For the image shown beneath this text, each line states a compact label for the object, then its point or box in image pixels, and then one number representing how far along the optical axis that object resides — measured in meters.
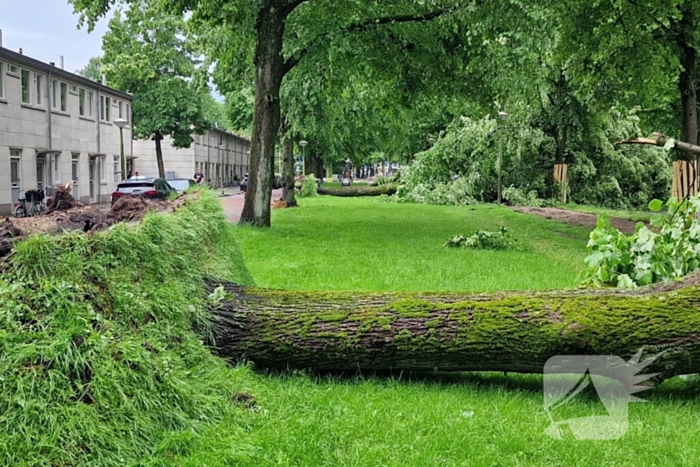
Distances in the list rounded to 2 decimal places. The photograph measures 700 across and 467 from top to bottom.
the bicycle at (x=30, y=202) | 22.47
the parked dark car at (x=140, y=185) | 22.39
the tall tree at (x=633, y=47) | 14.99
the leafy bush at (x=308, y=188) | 36.93
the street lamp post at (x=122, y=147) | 29.61
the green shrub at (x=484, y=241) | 12.96
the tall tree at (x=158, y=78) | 45.16
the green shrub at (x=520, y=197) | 28.12
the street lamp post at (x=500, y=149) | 26.61
